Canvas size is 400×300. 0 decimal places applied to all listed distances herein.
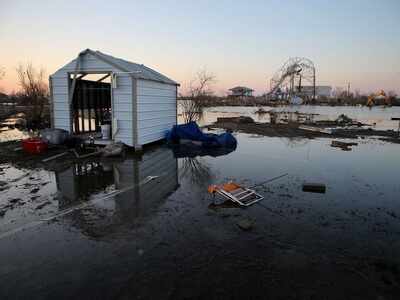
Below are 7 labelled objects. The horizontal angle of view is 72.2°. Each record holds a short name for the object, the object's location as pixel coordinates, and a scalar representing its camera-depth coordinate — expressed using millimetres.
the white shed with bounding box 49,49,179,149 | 9297
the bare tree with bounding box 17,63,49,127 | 20844
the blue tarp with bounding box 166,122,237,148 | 10984
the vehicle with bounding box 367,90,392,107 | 59406
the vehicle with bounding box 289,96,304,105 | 60762
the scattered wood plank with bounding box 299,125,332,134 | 16119
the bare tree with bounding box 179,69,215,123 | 21000
